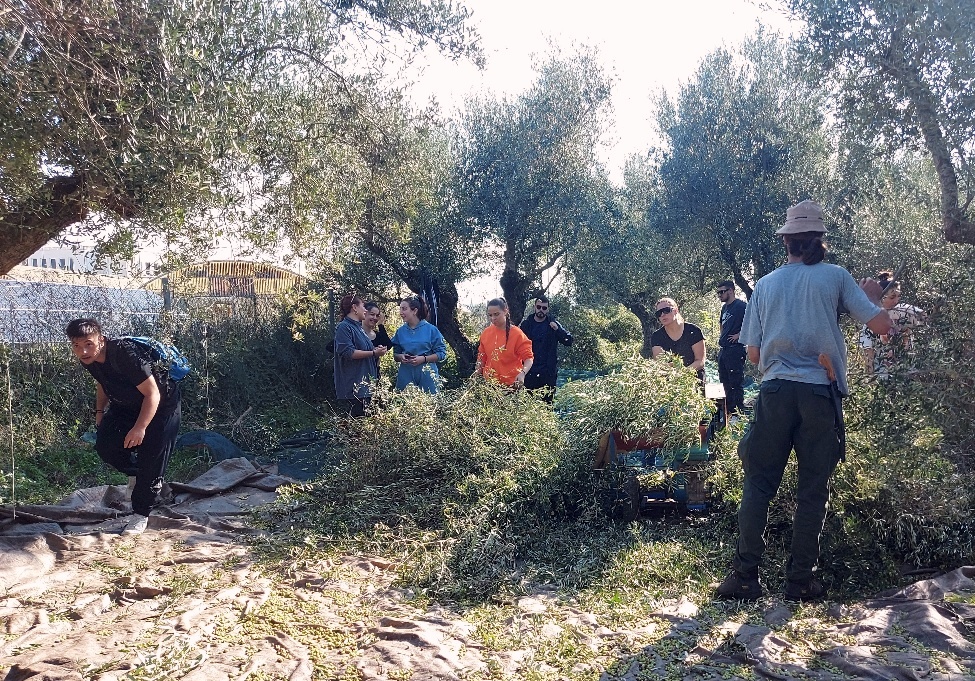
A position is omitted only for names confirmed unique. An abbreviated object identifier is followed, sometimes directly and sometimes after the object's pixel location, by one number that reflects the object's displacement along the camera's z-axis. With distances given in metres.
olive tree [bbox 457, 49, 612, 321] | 14.69
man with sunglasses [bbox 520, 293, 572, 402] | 8.34
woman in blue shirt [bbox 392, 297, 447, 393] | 7.42
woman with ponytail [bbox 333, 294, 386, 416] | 7.27
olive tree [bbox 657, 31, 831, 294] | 14.42
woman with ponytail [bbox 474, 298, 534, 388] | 7.39
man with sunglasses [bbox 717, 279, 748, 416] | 8.58
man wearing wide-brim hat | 4.00
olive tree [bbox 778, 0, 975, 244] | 5.80
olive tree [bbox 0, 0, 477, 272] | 4.55
